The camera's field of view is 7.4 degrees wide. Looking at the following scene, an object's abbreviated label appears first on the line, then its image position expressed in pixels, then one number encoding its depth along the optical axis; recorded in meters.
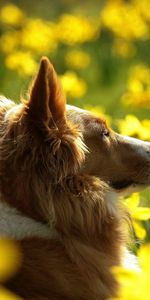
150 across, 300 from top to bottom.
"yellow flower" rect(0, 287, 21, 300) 2.80
